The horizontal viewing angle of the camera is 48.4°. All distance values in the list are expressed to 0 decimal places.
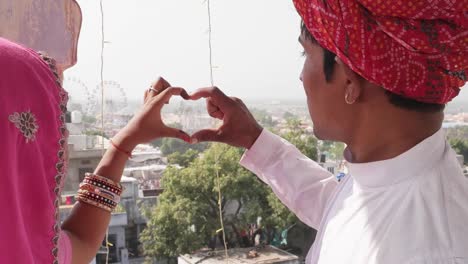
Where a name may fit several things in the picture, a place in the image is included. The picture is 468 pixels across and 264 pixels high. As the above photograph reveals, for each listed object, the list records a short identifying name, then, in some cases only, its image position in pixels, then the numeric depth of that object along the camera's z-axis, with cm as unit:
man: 68
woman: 62
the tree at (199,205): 1319
